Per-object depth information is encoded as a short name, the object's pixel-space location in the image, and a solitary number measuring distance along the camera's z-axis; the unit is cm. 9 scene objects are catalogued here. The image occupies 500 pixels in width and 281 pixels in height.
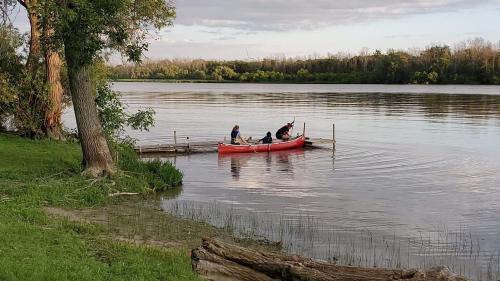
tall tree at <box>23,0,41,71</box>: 2714
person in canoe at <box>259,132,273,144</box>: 3722
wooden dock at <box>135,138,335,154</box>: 3538
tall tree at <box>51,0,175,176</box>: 1680
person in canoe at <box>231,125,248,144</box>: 3600
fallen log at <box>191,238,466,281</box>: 841
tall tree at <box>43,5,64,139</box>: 2689
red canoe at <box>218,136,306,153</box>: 3559
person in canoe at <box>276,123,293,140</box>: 3895
